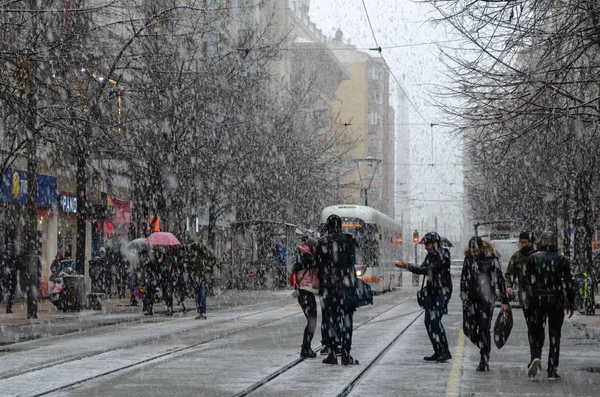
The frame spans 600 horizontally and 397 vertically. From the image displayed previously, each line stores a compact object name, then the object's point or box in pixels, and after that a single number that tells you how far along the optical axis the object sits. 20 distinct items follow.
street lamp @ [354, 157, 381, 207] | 120.05
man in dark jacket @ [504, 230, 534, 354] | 13.63
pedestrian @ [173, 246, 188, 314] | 26.44
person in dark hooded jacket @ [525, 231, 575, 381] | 11.59
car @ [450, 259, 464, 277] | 82.44
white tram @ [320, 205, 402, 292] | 37.69
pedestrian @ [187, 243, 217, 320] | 23.27
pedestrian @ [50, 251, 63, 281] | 31.46
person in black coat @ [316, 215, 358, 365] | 13.10
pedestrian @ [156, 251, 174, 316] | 25.88
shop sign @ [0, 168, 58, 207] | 31.12
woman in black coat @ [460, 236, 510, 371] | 12.45
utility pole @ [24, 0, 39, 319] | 21.72
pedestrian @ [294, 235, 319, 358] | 13.61
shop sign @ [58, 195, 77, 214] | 36.09
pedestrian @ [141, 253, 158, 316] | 25.89
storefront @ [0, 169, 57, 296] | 31.55
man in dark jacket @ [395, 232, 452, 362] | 13.10
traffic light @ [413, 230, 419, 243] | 53.88
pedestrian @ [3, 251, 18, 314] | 26.20
